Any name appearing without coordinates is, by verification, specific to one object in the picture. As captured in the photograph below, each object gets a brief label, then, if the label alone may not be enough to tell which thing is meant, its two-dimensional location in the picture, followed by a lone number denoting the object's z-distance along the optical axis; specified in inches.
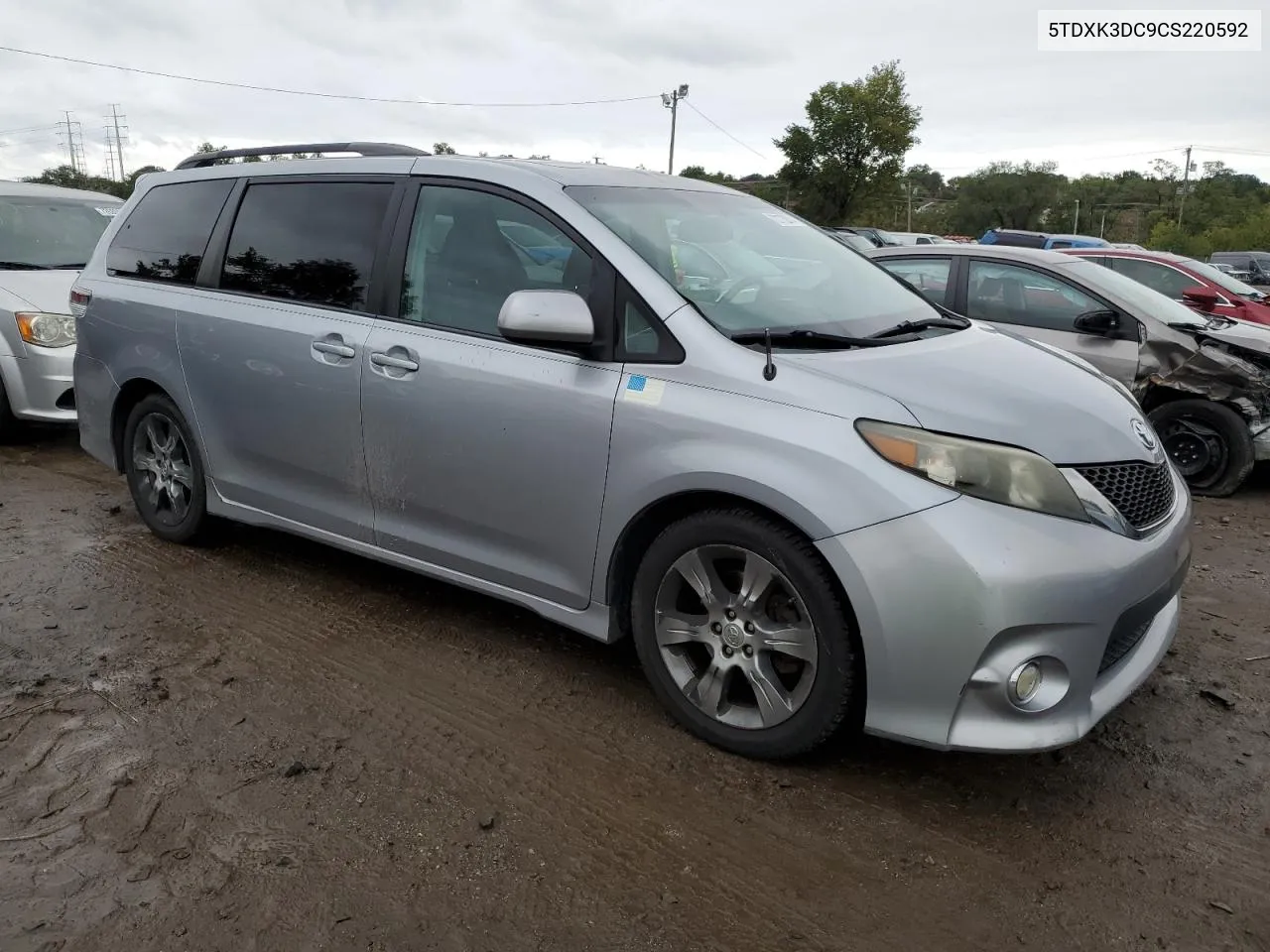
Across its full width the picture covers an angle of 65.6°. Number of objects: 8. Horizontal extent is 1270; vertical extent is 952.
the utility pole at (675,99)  1872.5
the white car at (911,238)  728.0
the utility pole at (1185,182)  2629.4
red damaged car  331.9
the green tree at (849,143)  1891.0
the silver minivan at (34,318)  265.6
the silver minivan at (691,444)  102.7
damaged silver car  241.0
